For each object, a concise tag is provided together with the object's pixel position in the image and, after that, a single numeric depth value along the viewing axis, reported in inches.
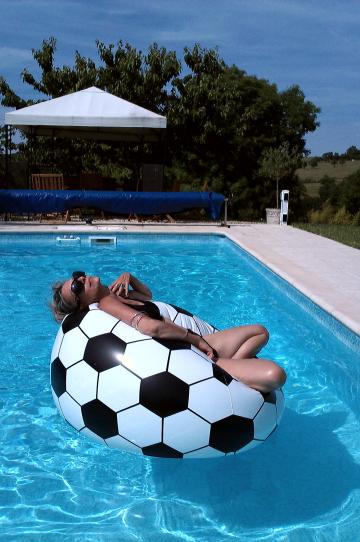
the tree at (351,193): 1121.4
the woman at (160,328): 107.4
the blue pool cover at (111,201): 517.0
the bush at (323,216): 681.6
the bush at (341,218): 651.5
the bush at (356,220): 626.4
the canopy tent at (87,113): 536.7
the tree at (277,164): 670.7
